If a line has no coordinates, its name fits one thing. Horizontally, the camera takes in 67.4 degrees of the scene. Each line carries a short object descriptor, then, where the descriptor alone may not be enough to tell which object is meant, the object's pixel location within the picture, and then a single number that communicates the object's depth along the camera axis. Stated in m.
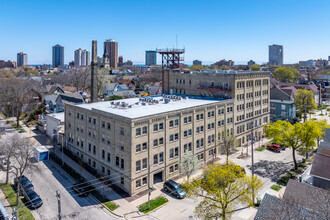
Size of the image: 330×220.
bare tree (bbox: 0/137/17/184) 35.91
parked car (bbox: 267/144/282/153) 54.88
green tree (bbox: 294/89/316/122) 80.06
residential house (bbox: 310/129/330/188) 31.89
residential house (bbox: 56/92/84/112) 82.81
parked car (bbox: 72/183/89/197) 35.75
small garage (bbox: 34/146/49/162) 48.03
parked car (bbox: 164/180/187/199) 35.42
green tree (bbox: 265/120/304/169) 43.21
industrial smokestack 74.26
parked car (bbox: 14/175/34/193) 35.20
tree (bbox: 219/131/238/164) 46.56
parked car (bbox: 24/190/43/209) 32.47
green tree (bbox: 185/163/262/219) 26.33
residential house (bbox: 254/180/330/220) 21.00
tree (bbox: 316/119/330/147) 47.28
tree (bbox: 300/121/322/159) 42.55
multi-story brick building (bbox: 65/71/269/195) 37.12
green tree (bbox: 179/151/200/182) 38.16
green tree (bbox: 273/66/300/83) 158.25
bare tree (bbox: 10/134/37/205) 35.66
